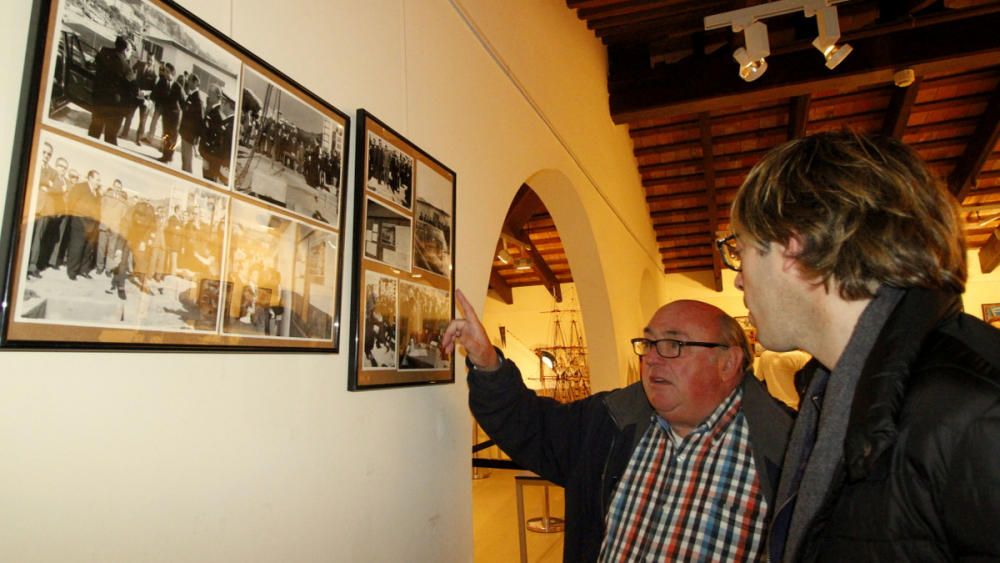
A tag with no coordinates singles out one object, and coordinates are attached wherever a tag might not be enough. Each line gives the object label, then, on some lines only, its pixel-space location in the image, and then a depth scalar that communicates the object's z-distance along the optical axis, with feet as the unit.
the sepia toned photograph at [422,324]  5.69
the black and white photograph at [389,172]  5.32
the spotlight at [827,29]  12.63
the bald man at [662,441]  5.29
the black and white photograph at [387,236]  5.21
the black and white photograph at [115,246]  2.64
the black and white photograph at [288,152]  3.92
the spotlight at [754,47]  13.19
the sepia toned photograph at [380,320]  5.11
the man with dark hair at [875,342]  2.18
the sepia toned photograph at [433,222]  6.12
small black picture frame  5.07
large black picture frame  2.64
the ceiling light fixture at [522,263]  32.12
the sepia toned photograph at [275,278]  3.71
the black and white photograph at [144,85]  2.80
